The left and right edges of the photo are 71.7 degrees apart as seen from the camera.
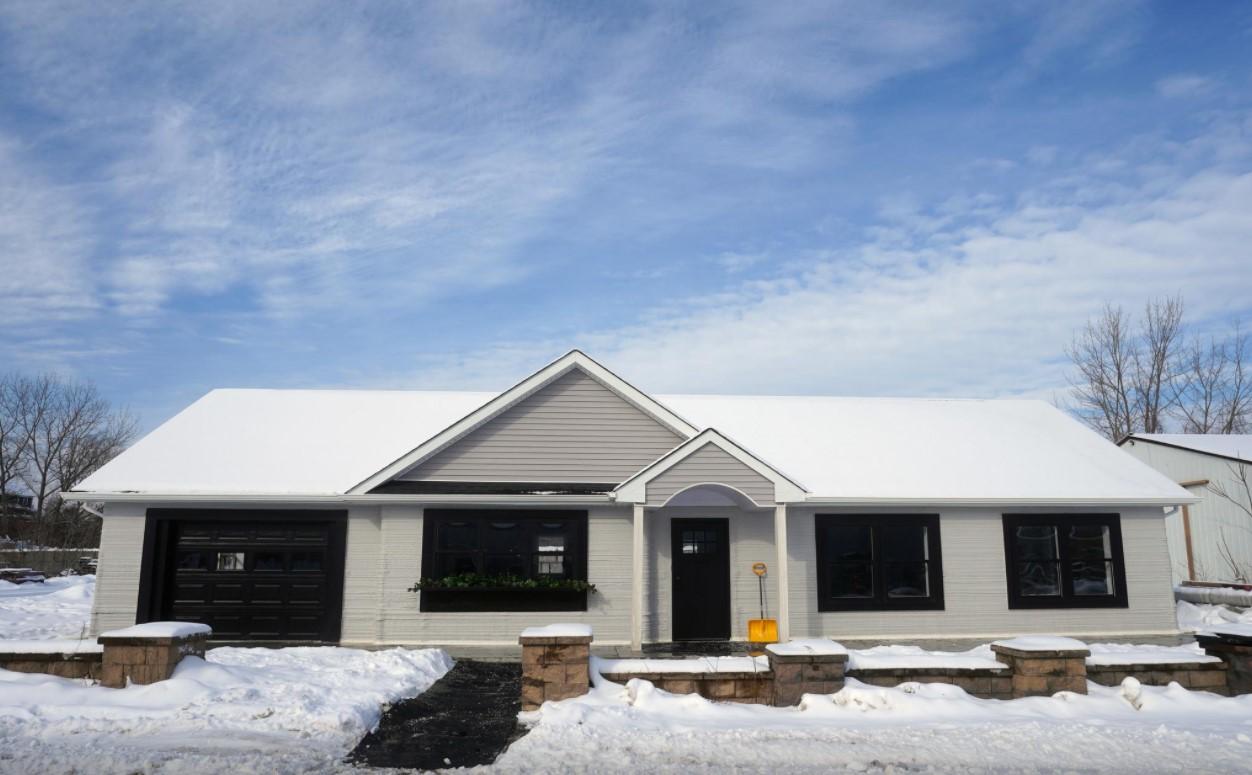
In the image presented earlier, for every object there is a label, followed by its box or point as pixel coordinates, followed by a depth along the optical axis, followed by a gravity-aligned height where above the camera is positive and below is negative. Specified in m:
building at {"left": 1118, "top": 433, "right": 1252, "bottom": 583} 21.84 +1.23
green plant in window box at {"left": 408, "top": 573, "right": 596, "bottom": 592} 13.73 -0.56
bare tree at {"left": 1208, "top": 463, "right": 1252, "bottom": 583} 21.59 +1.38
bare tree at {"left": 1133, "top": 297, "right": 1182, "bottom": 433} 36.28 +6.99
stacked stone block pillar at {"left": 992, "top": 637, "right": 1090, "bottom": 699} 8.88 -1.20
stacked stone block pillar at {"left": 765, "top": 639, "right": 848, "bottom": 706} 8.66 -1.21
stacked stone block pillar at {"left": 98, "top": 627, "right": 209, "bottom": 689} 8.59 -1.11
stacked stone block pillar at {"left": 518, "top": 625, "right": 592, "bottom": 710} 8.59 -1.16
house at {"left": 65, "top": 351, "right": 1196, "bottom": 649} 13.76 +0.24
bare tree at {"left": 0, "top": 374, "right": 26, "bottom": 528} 40.34 +4.06
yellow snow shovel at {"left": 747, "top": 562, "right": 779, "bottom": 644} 13.65 -1.26
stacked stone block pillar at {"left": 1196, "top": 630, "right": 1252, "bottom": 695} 9.24 -1.10
